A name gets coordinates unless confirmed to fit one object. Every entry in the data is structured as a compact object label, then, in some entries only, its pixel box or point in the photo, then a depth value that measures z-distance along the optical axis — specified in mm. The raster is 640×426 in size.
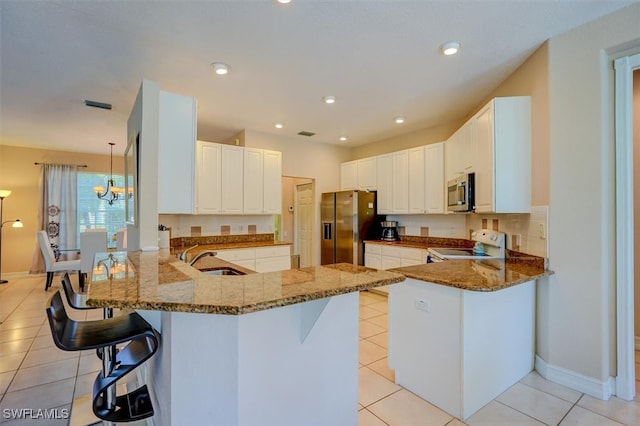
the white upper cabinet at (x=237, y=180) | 4133
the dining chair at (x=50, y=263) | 4848
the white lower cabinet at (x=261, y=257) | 4062
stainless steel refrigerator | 4871
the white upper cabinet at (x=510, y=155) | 2568
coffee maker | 5086
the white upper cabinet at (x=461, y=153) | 3127
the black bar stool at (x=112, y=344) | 1232
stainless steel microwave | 3068
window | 6379
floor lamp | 5320
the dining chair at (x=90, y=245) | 4672
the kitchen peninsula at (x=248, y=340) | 1006
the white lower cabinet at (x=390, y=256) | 4172
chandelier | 6077
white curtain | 5938
